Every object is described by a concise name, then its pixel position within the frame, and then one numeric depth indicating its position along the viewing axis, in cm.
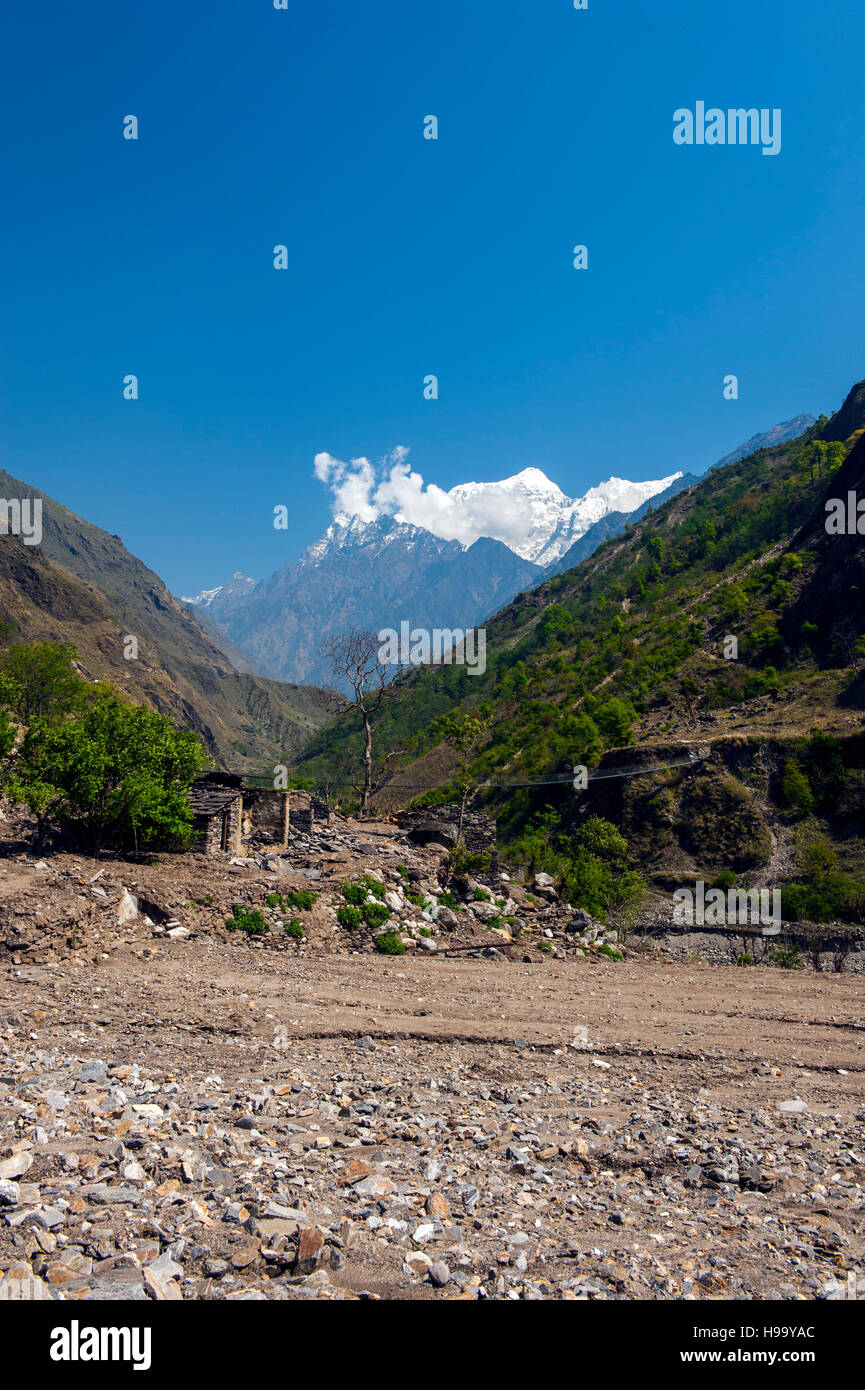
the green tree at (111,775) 2044
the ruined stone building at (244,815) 2453
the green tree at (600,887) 2964
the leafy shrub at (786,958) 3005
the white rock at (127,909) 1755
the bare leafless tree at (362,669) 4353
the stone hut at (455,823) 3478
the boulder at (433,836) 3064
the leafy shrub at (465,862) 2584
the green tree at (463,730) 3966
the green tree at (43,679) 5372
